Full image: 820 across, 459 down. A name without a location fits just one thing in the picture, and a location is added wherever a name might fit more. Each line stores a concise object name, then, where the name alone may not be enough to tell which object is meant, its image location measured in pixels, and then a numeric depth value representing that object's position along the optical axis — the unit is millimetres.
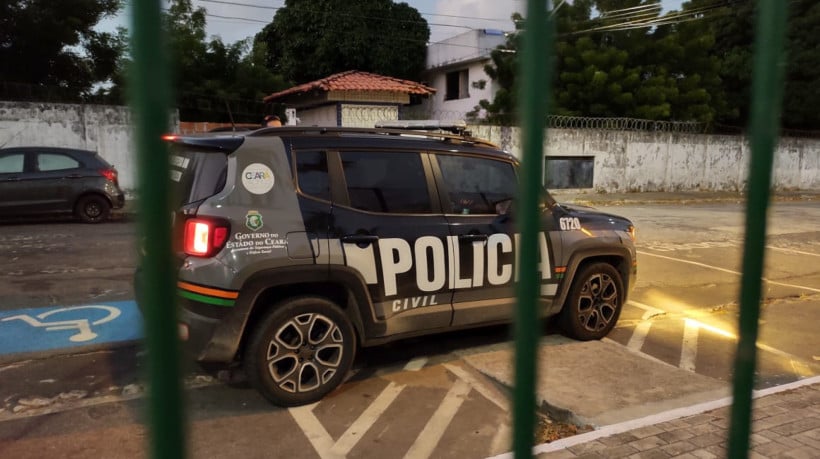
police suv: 3600
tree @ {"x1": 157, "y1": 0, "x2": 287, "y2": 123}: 19188
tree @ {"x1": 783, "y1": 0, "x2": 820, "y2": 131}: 25422
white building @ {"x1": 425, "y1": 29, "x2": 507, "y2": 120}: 24297
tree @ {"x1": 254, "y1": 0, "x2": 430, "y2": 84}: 25062
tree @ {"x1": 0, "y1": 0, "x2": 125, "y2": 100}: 17203
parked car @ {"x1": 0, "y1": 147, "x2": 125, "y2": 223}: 10969
